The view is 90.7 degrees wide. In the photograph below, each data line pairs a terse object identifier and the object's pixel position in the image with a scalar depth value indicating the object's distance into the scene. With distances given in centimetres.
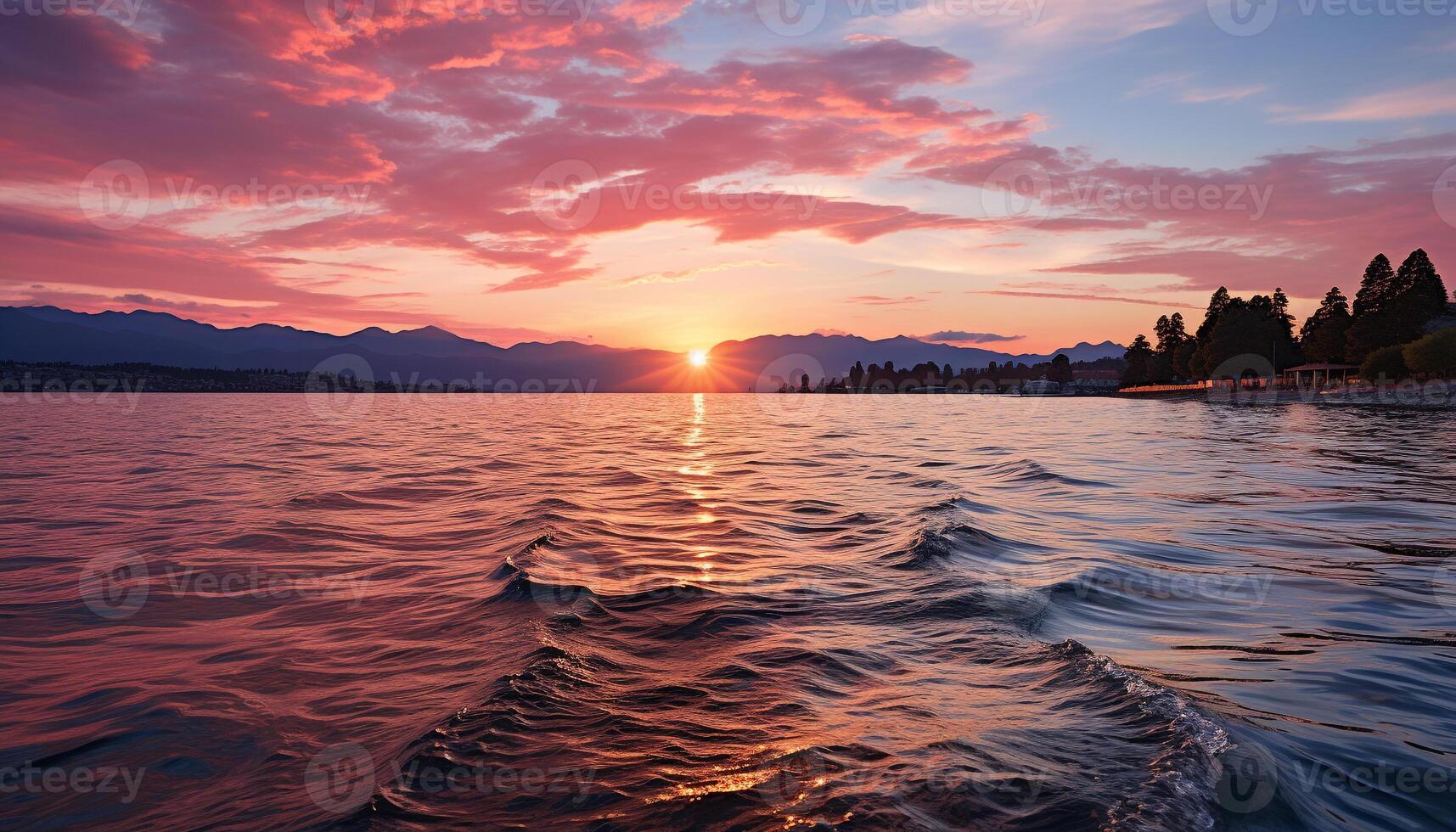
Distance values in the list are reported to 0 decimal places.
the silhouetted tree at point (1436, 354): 9375
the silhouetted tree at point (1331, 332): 13312
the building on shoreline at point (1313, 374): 12625
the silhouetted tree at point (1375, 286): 12088
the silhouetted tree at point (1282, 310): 16138
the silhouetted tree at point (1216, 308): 16350
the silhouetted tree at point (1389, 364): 10613
